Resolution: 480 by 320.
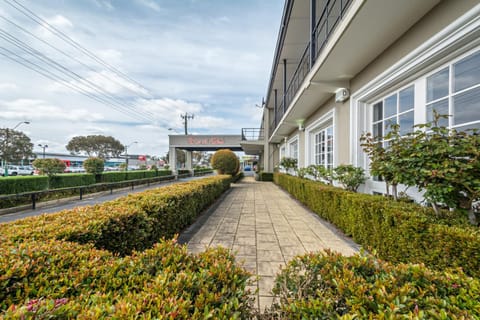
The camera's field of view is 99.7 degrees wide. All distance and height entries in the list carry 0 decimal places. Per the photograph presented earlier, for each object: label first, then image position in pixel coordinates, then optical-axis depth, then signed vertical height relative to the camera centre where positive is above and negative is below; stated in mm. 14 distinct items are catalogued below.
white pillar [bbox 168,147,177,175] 26589 +417
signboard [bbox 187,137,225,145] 26203 +2802
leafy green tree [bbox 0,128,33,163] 33844 +2771
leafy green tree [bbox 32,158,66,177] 11039 -250
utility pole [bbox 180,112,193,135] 42375 +9251
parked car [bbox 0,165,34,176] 31766 -1448
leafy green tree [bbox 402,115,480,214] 2121 -37
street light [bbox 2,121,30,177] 33750 +2883
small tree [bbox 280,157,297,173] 12376 -16
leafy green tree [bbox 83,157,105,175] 14422 -240
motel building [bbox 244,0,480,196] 2758 +1766
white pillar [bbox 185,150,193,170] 32781 +360
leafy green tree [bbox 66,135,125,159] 50344 +4167
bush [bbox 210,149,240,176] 15430 +33
